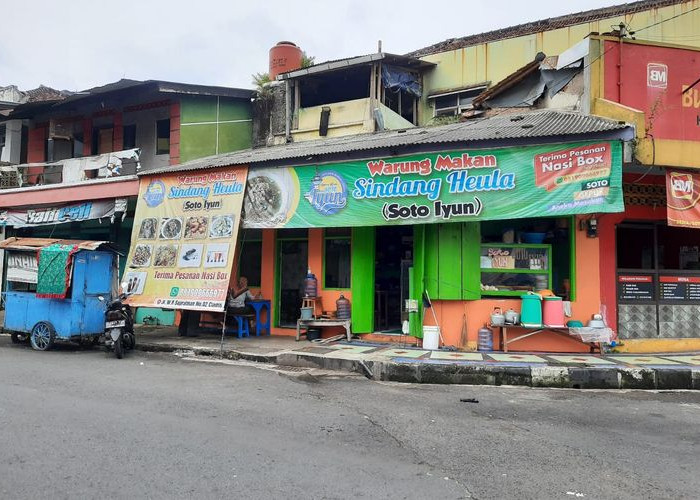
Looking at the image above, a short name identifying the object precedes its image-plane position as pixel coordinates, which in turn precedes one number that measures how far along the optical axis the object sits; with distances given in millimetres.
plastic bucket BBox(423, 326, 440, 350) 10258
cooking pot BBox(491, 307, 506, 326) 10039
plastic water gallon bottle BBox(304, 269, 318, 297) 11953
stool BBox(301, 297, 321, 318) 11906
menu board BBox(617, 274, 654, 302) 10594
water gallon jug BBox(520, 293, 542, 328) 9922
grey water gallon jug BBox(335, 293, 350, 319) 11664
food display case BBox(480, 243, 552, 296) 10523
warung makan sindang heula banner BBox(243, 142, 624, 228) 9078
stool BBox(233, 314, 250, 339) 12523
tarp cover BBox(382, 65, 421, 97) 16312
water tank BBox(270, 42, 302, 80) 18891
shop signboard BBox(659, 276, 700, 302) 10844
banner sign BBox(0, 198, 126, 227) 14602
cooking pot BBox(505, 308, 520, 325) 10031
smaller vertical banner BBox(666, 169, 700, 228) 9648
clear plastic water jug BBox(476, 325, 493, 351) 10195
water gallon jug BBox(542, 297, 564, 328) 9930
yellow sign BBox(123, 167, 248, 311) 11703
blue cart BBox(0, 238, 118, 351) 10812
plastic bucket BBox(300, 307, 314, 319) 11680
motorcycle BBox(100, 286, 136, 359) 10117
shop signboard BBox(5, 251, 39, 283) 11383
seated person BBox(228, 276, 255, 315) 12406
